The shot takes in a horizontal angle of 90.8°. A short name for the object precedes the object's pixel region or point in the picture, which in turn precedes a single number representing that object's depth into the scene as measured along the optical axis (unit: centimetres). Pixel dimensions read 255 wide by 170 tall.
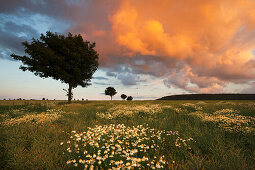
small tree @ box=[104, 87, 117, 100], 9415
